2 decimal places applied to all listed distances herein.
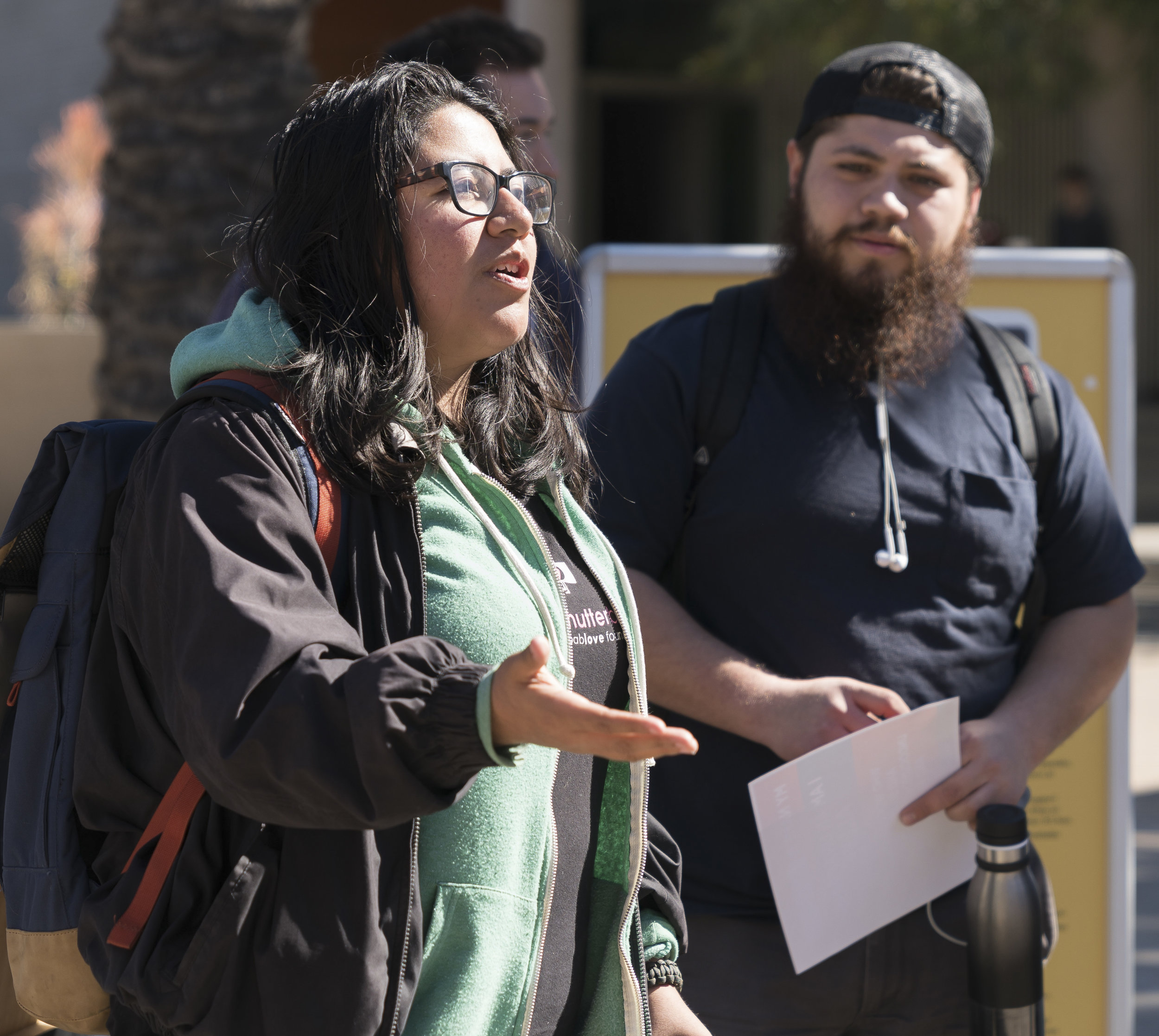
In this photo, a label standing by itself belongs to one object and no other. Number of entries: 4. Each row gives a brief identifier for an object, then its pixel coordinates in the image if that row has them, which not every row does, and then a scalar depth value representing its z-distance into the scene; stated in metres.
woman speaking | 2.45
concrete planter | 18.73
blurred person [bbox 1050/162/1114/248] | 25.87
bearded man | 4.60
